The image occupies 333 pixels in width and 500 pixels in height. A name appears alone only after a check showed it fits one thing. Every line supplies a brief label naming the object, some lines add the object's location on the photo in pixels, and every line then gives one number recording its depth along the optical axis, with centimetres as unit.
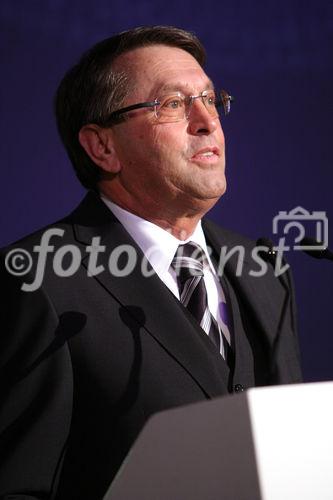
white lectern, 332
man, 379
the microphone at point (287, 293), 373
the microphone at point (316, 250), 382
